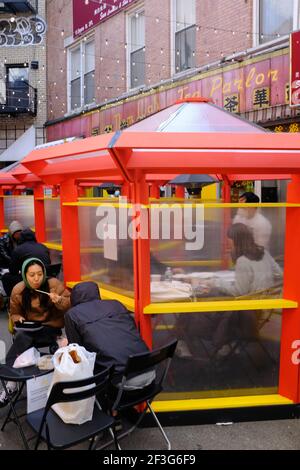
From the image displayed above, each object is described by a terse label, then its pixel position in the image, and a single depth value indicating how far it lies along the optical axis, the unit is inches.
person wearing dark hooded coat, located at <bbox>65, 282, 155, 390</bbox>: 141.6
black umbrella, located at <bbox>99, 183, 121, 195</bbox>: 462.3
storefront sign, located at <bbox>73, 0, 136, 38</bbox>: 498.9
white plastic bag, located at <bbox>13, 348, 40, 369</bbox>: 157.9
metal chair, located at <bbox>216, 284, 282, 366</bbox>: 166.9
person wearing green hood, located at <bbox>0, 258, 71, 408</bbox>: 183.6
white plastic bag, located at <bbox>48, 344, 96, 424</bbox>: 131.8
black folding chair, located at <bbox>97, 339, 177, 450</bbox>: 130.0
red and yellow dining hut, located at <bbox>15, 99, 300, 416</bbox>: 159.2
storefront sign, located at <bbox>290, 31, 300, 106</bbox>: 291.0
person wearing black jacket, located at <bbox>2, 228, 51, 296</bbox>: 262.4
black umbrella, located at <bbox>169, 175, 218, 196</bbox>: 320.2
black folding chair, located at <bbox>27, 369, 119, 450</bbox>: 120.6
